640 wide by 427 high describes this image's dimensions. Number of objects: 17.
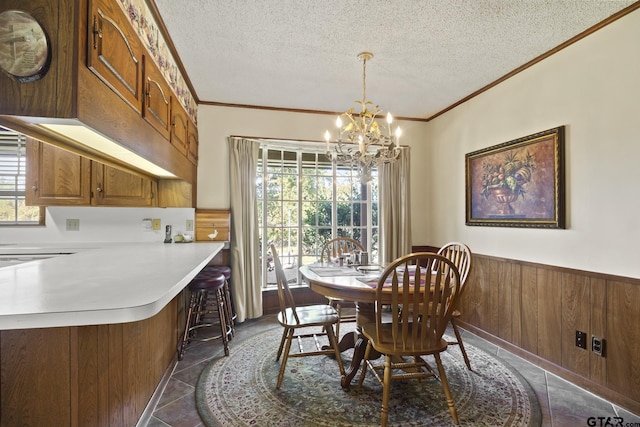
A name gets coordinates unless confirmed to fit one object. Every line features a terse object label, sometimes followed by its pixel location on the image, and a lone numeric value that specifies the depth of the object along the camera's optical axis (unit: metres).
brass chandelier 2.38
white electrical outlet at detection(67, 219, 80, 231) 3.08
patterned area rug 1.79
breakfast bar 0.89
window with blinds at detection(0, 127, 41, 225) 3.00
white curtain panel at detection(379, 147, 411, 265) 3.94
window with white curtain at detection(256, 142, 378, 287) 3.83
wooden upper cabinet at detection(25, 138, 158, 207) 2.66
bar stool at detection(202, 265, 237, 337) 2.99
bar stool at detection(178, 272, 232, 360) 2.58
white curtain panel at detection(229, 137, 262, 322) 3.47
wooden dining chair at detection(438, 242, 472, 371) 2.21
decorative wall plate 1.07
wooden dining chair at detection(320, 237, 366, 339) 2.89
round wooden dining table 1.94
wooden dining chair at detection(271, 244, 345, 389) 2.17
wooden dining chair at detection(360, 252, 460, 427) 1.69
